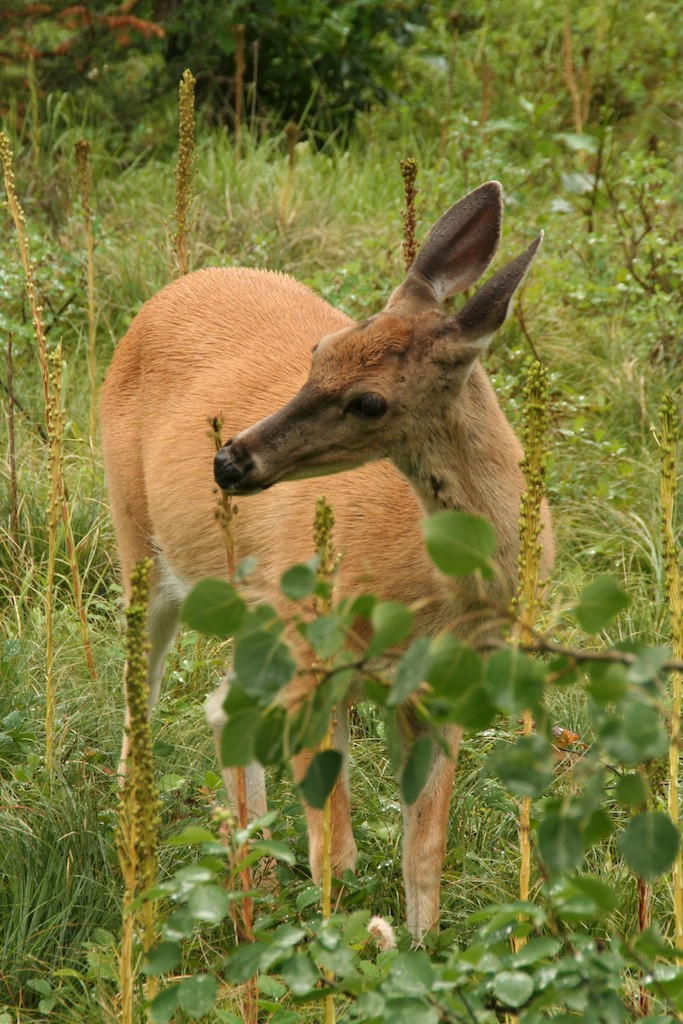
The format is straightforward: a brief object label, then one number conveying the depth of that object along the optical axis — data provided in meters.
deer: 12.74
